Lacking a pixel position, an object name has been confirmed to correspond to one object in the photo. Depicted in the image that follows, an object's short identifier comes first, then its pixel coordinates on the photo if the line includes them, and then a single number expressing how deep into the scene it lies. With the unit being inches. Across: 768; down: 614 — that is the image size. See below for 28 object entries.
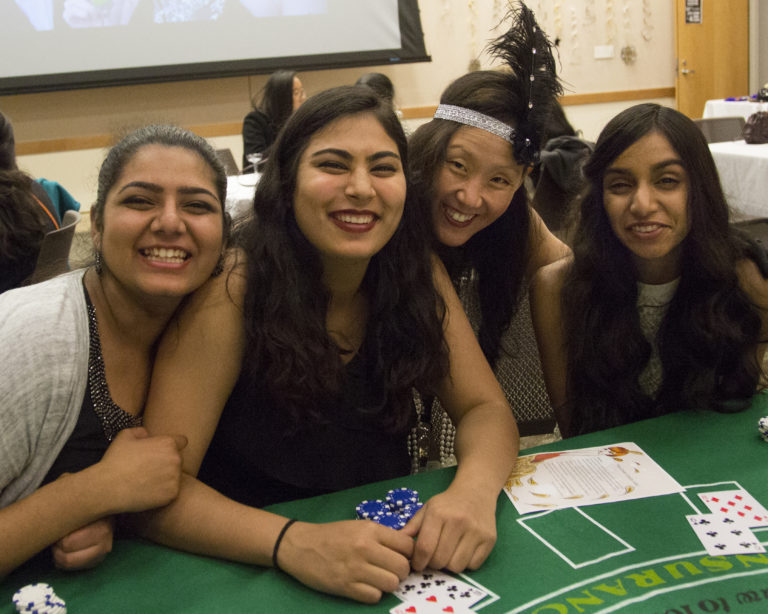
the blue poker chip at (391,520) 47.5
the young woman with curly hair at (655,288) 68.1
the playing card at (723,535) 44.5
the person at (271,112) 212.2
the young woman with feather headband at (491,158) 76.7
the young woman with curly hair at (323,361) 49.1
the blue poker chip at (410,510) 49.3
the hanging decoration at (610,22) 310.2
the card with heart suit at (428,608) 40.2
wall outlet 312.8
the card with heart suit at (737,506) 47.1
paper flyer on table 51.1
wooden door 321.4
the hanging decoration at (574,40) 306.0
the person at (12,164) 101.5
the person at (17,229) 97.3
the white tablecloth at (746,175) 154.3
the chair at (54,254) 95.5
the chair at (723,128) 204.2
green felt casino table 40.6
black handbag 170.7
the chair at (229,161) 200.6
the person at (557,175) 141.8
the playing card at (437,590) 41.4
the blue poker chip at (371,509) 48.9
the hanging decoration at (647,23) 316.2
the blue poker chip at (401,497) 50.6
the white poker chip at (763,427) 57.0
